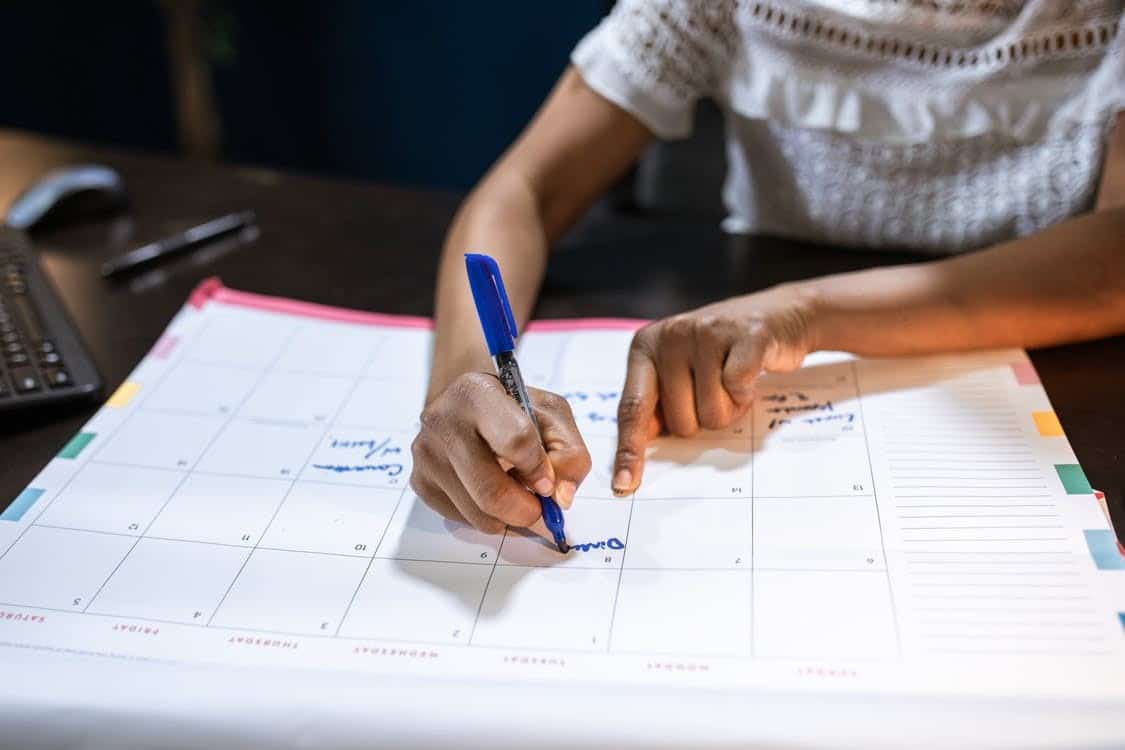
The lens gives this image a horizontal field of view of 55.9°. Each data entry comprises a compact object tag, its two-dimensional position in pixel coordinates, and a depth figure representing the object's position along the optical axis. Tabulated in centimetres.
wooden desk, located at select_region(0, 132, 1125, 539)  74
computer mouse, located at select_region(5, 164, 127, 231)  103
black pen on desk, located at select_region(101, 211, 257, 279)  96
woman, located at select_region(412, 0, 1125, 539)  67
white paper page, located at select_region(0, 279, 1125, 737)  50
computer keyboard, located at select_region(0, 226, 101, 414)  74
